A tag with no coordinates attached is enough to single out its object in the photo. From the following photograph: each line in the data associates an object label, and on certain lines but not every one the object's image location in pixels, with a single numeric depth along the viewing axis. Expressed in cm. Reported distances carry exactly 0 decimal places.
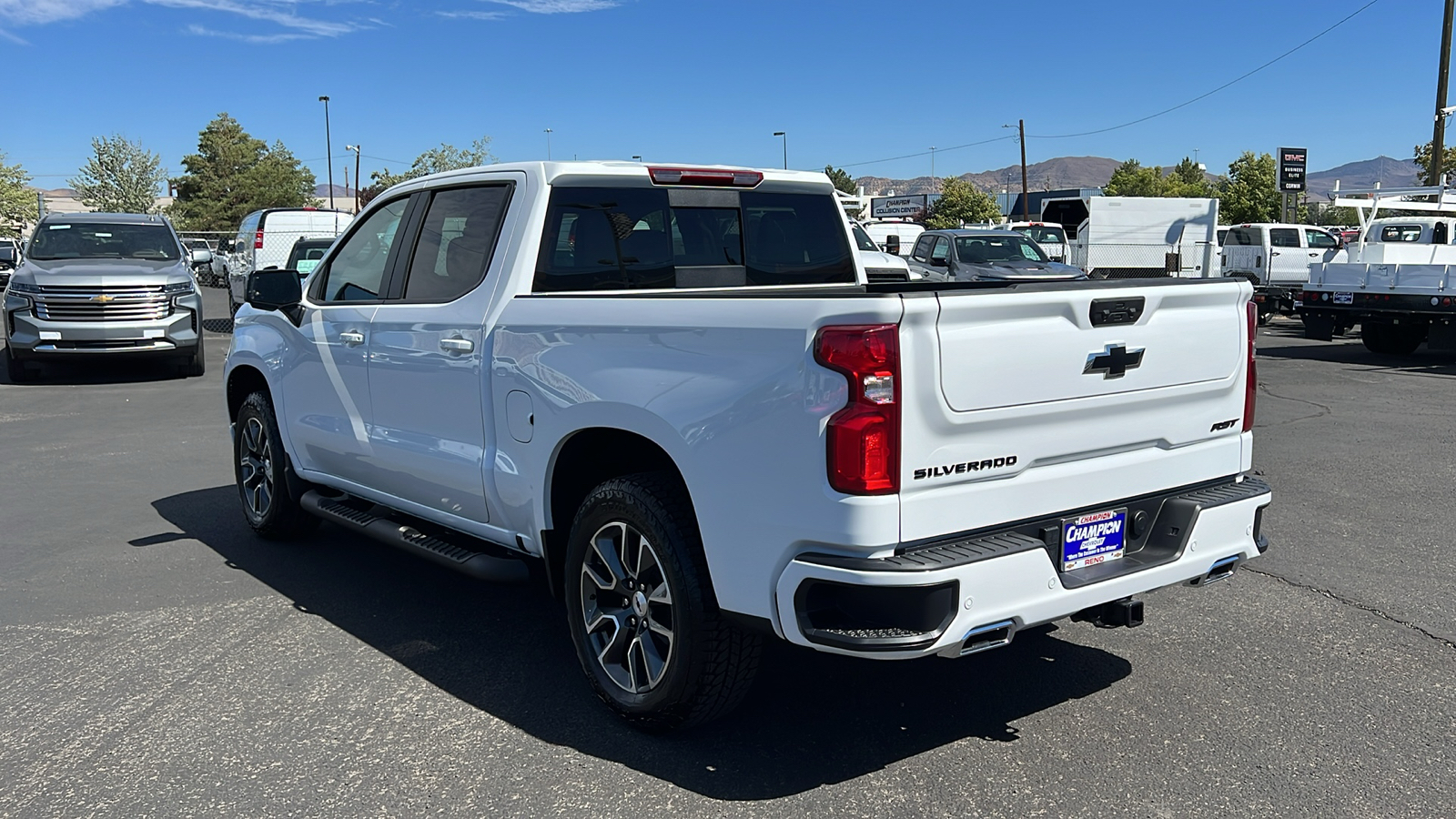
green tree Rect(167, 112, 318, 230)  8625
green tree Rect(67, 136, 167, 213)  7138
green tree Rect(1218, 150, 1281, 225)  6962
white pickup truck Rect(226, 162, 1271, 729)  330
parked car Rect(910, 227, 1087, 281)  2050
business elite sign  3953
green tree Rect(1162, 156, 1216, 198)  9669
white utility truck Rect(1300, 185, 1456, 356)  1556
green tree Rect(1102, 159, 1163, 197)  9556
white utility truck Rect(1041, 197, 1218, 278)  2967
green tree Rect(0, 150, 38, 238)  5903
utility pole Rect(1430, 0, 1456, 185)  2827
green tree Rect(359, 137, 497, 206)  7112
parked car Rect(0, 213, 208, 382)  1370
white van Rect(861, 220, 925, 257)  3394
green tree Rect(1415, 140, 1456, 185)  5209
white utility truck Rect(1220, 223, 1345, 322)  2480
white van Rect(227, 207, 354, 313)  2425
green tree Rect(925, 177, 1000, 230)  8300
